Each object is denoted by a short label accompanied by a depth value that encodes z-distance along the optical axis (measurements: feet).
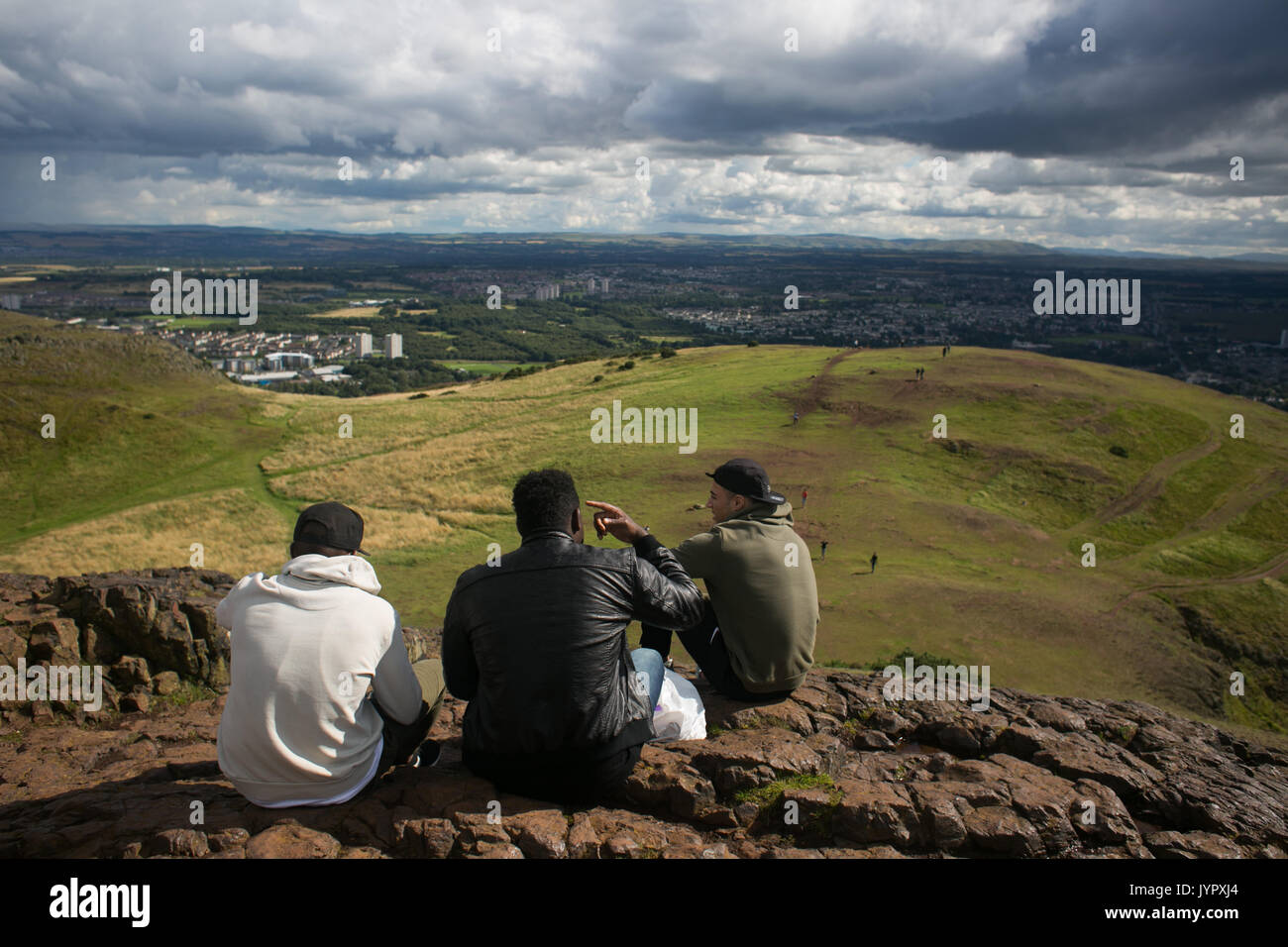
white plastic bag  19.58
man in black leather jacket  15.05
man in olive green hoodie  20.03
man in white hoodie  14.96
